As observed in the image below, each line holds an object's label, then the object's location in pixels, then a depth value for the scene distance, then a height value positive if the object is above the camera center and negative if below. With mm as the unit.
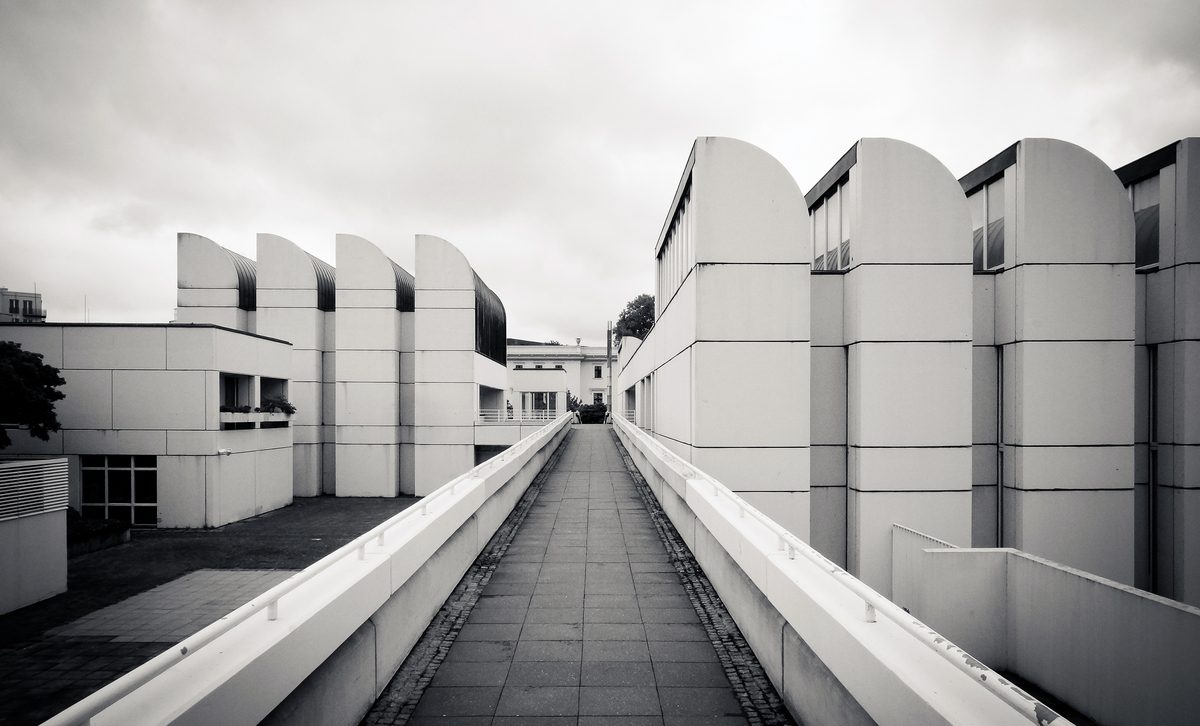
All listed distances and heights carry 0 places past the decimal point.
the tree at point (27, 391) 13555 -380
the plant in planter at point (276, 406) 22719 -1196
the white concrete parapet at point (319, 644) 2482 -1402
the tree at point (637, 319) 57969 +5548
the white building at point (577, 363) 63094 +1338
